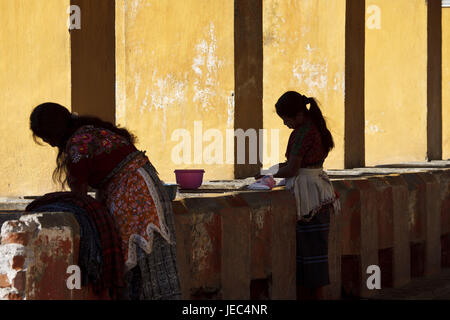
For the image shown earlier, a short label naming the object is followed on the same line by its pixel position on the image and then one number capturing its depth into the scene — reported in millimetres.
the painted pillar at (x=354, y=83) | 16711
